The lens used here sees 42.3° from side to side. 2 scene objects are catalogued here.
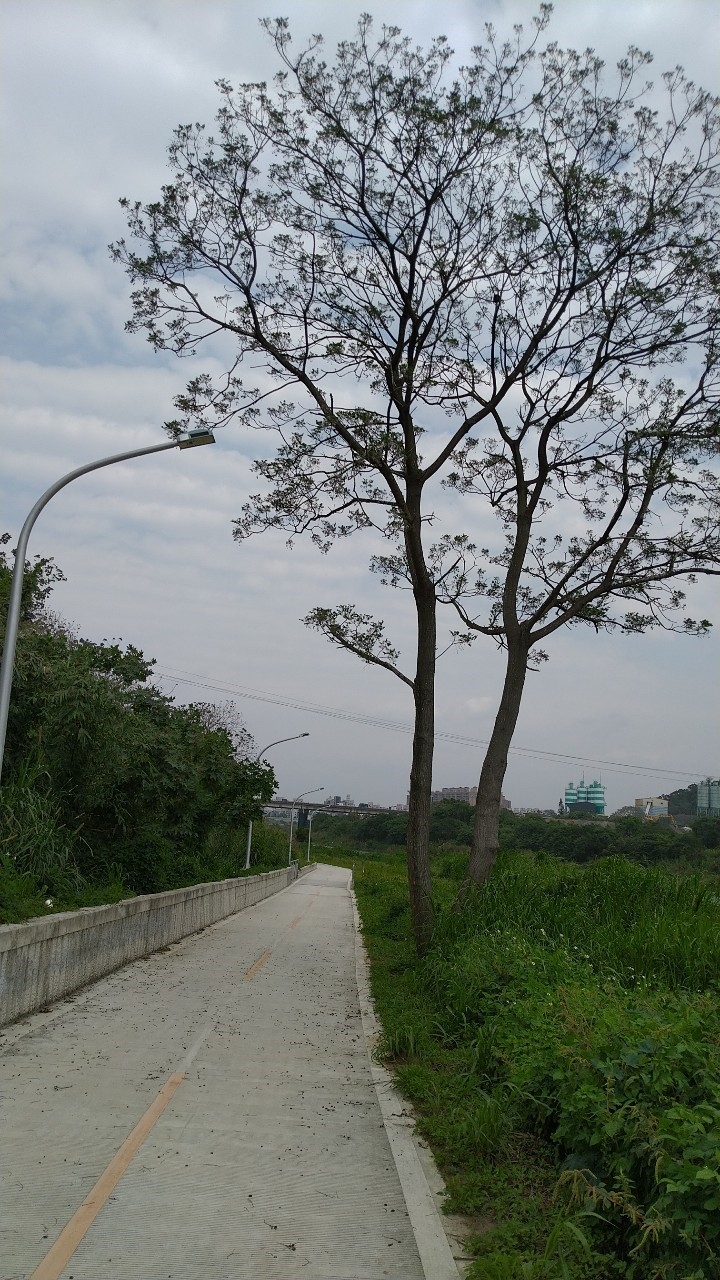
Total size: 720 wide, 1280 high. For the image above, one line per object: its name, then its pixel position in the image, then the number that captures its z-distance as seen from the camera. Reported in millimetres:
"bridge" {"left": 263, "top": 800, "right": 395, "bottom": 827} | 85812
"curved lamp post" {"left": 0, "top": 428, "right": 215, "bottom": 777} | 9375
